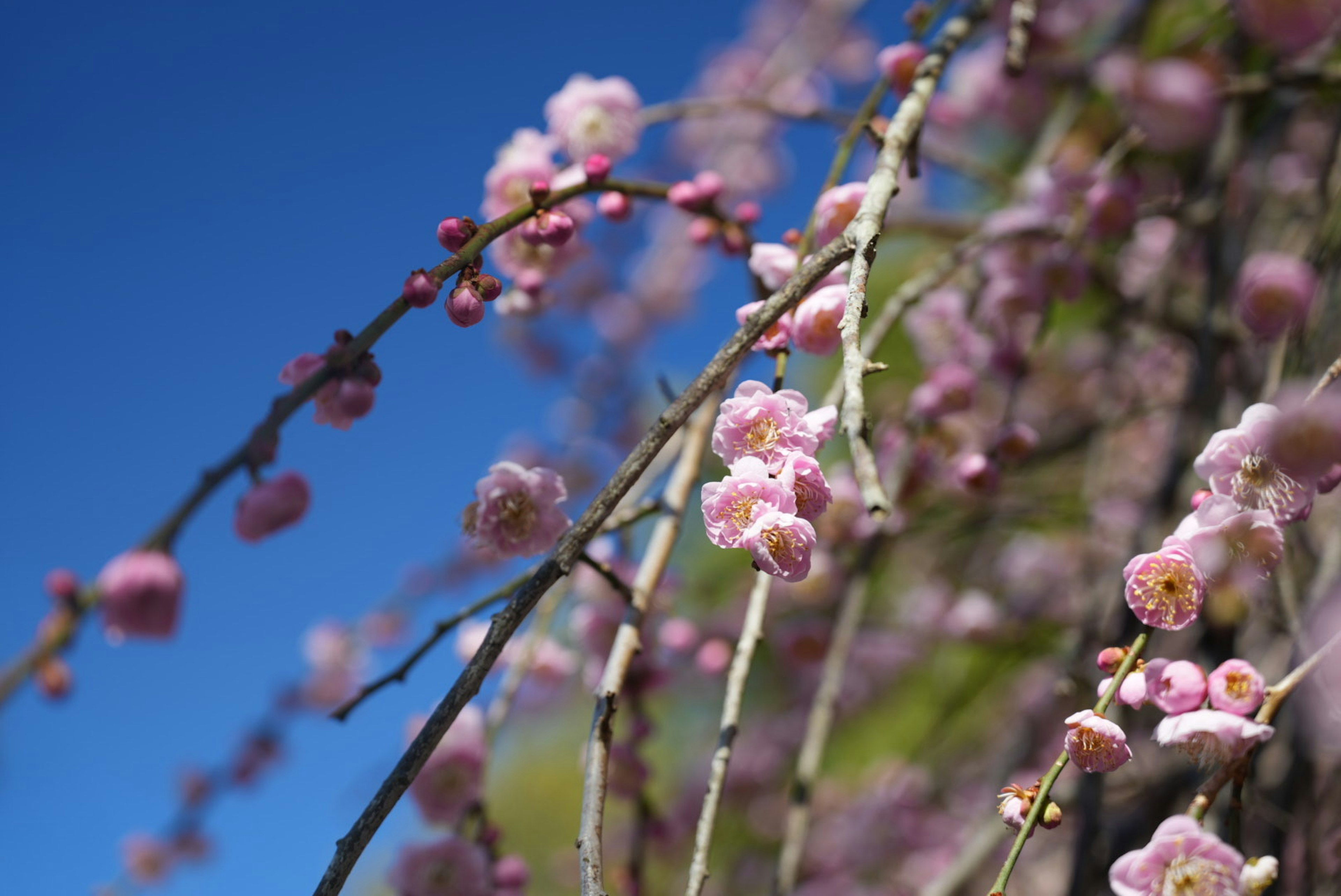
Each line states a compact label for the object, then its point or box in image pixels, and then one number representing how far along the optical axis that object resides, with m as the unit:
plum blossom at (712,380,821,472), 0.53
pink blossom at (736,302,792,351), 0.55
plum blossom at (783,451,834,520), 0.52
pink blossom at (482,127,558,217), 0.67
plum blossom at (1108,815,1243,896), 0.50
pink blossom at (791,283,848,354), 0.56
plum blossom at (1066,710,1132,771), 0.50
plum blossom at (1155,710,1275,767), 0.50
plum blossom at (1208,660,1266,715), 0.51
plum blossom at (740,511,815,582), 0.51
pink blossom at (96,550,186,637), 0.51
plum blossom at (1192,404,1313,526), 0.52
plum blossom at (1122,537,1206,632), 0.52
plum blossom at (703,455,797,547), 0.52
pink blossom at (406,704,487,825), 0.66
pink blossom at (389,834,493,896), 0.61
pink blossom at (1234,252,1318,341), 0.64
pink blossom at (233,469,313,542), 0.55
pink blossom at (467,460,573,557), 0.58
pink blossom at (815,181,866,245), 0.60
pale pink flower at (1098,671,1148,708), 0.51
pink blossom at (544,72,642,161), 0.68
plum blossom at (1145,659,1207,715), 0.52
